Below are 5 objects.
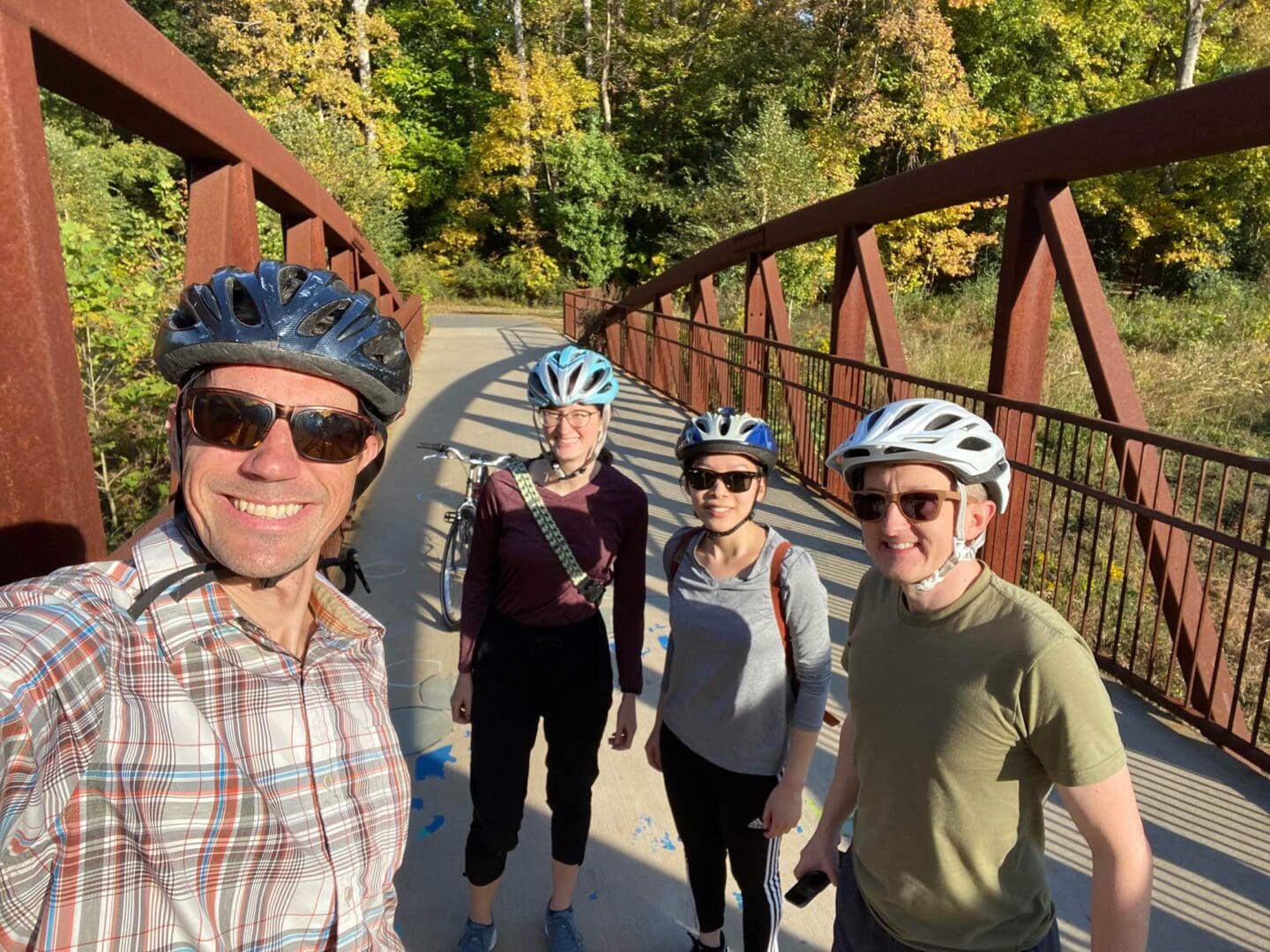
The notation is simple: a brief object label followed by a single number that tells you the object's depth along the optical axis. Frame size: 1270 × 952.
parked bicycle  4.90
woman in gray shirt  2.25
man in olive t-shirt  1.44
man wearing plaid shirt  0.98
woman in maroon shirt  2.47
